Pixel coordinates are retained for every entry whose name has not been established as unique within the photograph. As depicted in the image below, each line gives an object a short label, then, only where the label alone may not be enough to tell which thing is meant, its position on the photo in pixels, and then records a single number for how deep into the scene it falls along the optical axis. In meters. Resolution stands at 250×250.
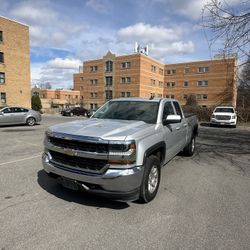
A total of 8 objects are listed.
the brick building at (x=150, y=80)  56.91
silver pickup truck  3.68
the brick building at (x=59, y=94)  82.95
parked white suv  20.14
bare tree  7.60
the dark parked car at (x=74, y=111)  38.72
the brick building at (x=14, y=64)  32.59
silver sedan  16.53
